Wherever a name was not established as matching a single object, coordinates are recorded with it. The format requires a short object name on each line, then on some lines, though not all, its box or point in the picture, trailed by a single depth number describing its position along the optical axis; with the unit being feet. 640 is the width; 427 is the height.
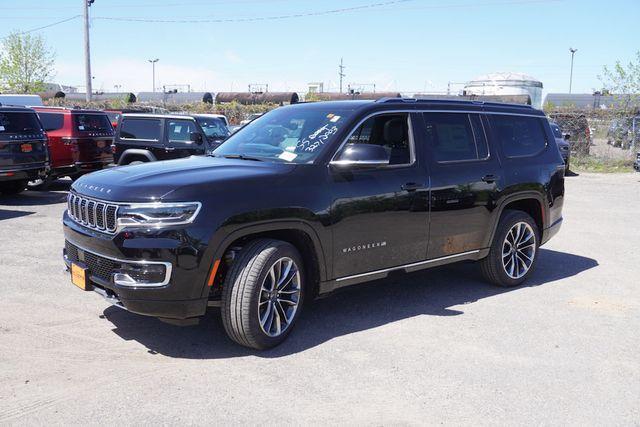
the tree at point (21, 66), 157.48
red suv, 44.65
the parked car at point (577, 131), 75.96
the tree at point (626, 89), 78.03
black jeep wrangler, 40.32
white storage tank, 157.21
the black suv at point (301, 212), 13.41
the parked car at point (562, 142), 61.21
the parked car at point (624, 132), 73.51
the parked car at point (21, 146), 37.93
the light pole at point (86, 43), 94.99
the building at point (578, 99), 155.18
